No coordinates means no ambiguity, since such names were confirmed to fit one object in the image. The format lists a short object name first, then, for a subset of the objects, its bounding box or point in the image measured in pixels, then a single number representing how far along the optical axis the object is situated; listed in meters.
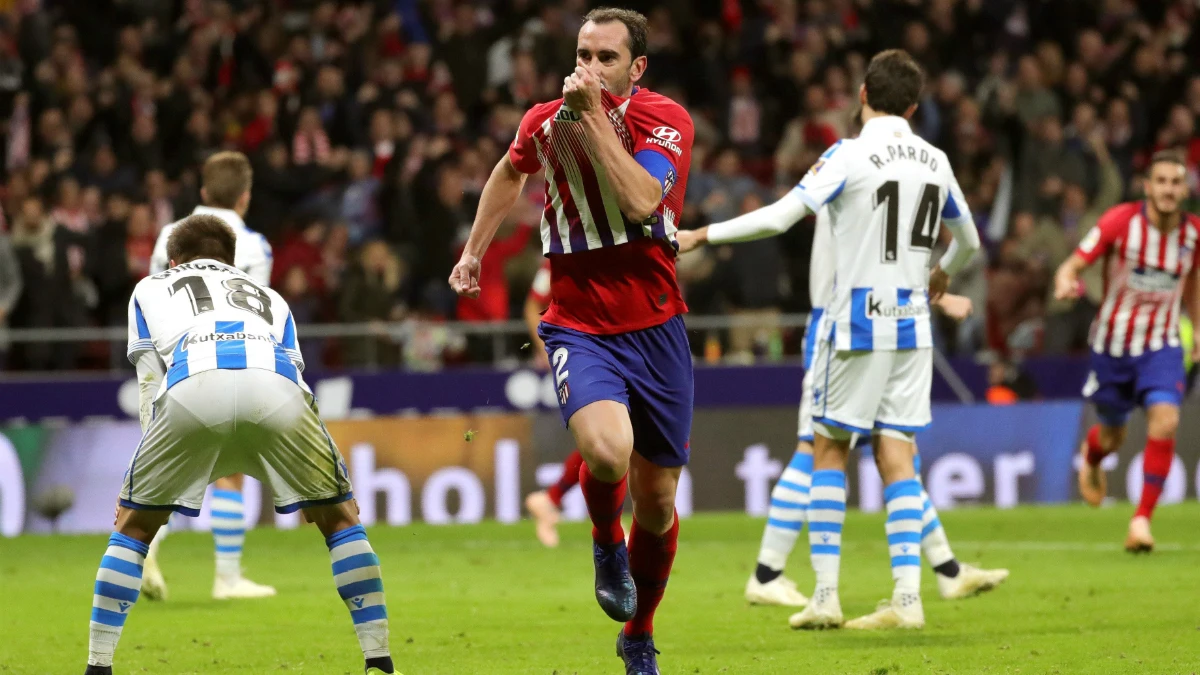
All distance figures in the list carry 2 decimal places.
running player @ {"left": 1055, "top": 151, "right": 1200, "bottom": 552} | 22.19
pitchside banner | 28.69
